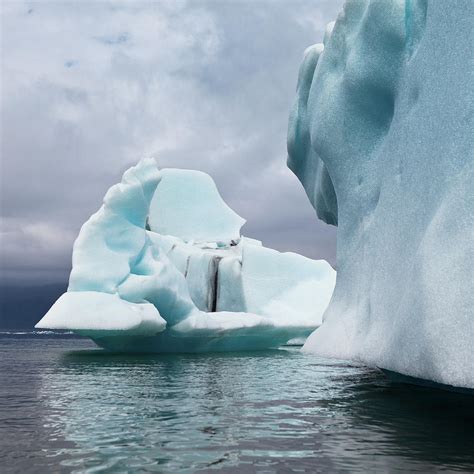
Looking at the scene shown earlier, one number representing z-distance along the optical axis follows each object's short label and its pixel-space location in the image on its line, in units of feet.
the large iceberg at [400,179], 13.32
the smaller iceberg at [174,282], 40.11
